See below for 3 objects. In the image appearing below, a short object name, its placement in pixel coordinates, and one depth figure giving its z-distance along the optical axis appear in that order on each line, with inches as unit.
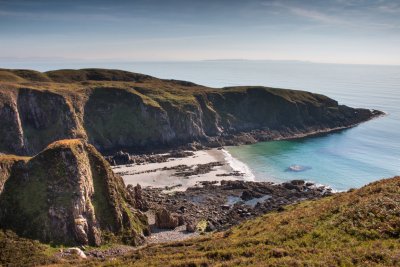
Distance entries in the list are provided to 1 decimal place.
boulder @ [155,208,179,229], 2706.7
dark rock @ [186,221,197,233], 2650.1
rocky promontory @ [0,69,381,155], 4719.5
